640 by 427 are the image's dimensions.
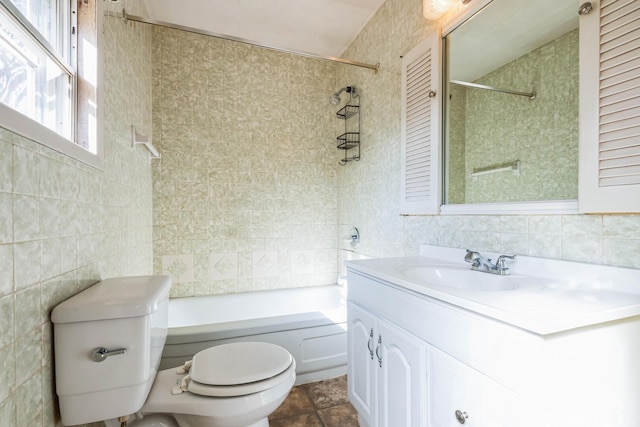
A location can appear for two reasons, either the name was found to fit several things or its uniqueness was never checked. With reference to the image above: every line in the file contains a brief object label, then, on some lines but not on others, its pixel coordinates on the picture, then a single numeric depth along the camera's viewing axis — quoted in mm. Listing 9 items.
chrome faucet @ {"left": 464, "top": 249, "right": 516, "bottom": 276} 1203
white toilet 865
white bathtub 1812
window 757
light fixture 1515
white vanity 686
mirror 1107
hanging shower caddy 2584
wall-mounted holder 1774
